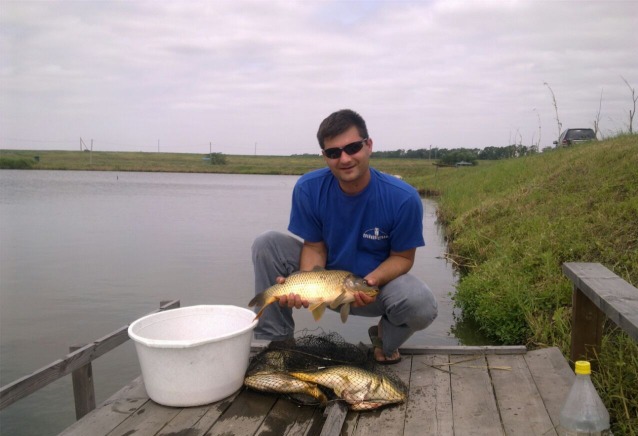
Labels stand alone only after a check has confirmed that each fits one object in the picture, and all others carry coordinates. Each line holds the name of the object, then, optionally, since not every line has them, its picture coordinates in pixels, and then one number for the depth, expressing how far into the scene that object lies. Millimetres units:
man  3682
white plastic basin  3049
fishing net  3152
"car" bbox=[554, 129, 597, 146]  22250
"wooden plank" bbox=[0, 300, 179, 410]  2906
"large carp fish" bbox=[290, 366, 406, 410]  3119
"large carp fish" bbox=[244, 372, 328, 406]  3191
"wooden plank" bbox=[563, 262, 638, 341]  2775
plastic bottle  2707
